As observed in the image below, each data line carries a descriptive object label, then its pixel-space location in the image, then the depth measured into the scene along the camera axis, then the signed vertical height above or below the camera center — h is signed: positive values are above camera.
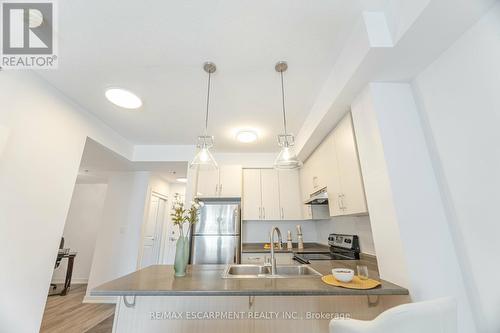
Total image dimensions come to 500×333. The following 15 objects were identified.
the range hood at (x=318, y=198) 2.45 +0.34
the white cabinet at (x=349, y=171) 1.72 +0.48
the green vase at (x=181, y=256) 1.49 -0.22
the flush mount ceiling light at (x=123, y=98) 2.12 +1.36
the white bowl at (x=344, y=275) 1.28 -0.31
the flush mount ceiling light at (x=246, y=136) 2.92 +1.27
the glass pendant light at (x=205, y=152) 1.79 +0.64
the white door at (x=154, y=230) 4.55 -0.10
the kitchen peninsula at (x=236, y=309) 1.34 -0.55
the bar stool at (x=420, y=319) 0.77 -0.35
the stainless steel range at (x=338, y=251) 2.26 -0.30
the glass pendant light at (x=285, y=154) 1.77 +0.61
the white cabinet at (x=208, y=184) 3.42 +0.69
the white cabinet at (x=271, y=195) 3.42 +0.51
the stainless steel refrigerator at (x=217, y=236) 3.06 -0.15
